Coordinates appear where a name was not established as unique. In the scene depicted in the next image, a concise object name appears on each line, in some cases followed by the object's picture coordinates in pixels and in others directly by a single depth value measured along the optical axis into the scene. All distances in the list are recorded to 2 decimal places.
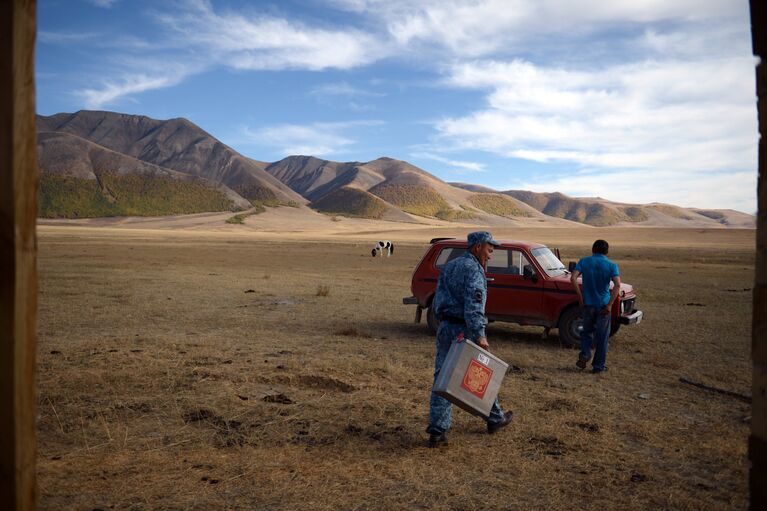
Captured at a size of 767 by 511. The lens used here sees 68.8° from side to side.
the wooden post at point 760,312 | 1.78
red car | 9.70
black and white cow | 38.84
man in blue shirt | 7.80
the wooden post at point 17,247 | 1.78
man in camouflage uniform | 4.98
